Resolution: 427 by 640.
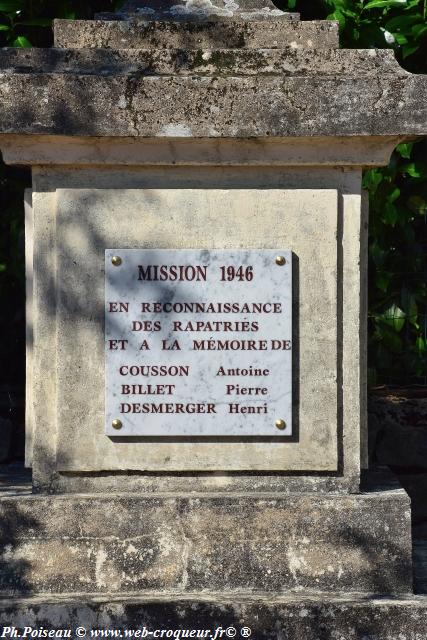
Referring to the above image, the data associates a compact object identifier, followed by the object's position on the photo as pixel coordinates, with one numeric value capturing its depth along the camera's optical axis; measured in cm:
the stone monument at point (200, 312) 340
